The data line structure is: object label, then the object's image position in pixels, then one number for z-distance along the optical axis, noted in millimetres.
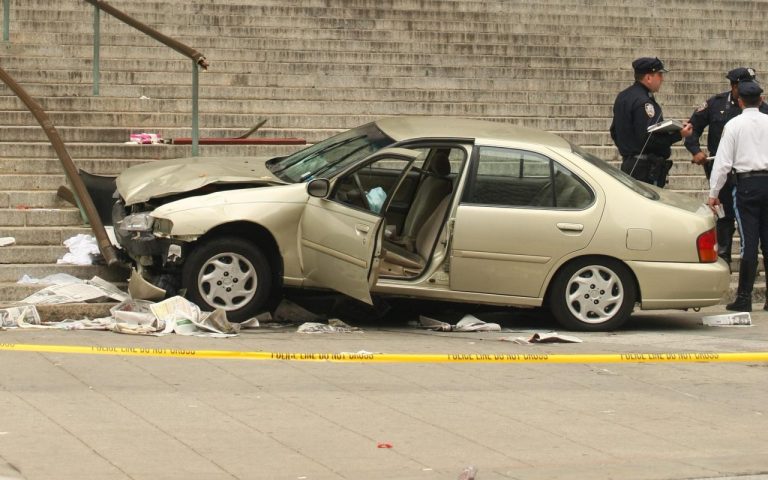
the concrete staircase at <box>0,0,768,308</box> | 13906
